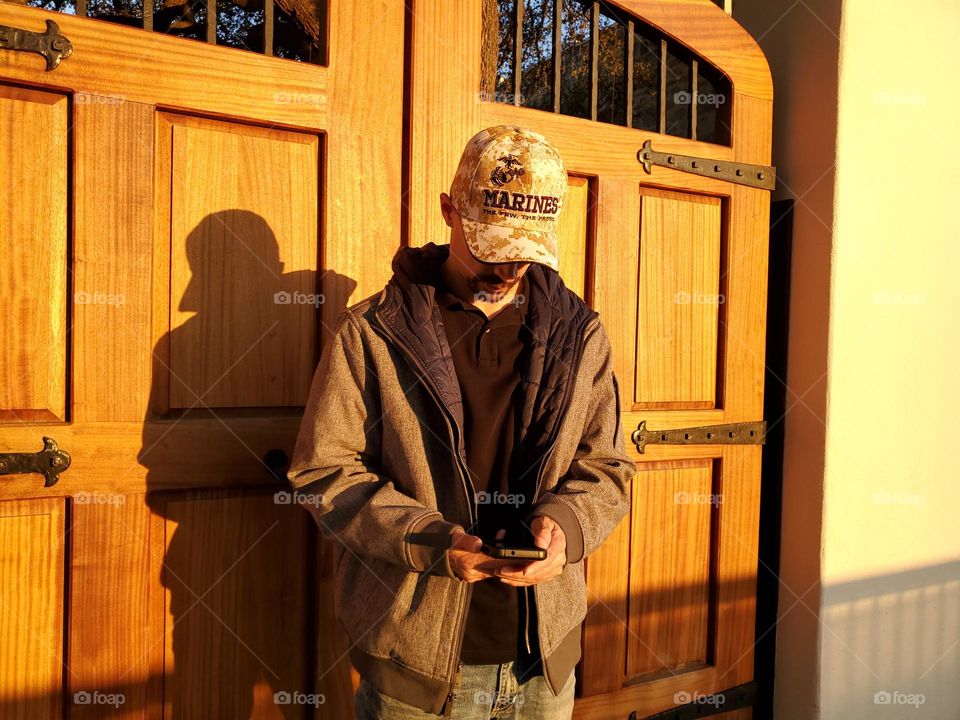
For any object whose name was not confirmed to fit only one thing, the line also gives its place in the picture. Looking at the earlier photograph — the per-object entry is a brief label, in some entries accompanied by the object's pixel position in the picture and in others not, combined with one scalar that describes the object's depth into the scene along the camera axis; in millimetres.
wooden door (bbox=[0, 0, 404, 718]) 1701
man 1553
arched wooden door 2426
